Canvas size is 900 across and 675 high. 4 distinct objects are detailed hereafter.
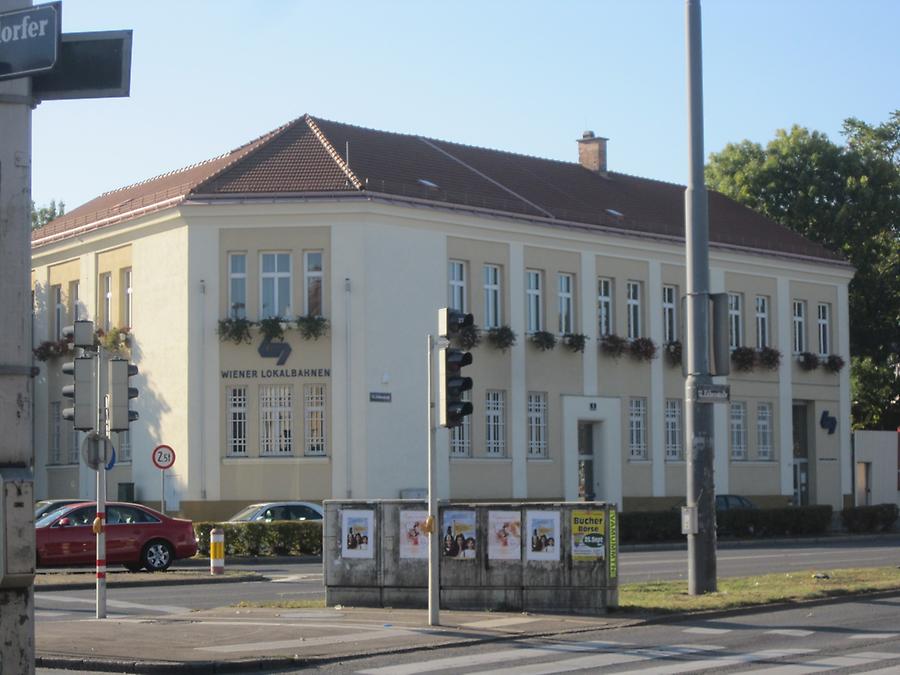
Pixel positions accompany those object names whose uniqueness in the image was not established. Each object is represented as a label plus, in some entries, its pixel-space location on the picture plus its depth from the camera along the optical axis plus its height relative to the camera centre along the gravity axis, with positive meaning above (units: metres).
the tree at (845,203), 62.56 +10.10
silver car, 35.84 -1.81
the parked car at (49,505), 31.55 -1.42
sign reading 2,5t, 36.19 -0.40
